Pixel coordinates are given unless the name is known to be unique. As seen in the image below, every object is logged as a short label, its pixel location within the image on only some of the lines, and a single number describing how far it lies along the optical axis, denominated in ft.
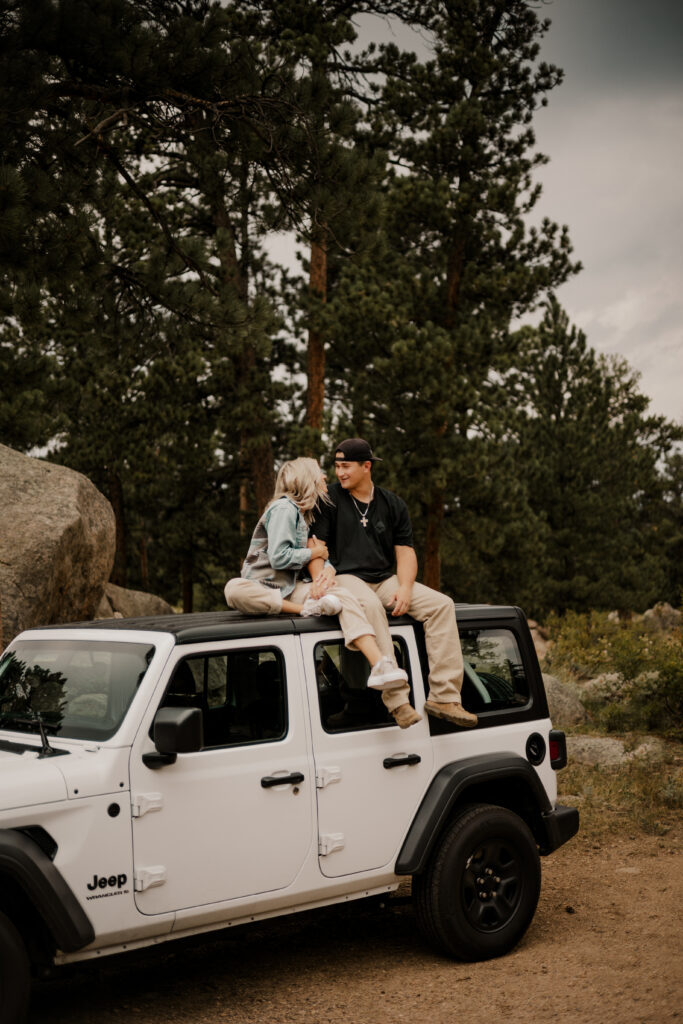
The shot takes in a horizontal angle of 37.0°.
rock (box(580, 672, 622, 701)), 46.83
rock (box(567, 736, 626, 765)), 35.99
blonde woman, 17.10
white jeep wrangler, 13.97
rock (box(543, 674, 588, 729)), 43.79
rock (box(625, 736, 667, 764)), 35.12
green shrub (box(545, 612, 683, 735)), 41.52
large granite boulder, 34.63
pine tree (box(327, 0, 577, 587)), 69.46
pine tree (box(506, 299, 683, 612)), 106.83
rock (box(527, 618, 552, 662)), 96.48
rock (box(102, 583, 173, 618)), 54.31
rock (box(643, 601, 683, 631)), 105.42
